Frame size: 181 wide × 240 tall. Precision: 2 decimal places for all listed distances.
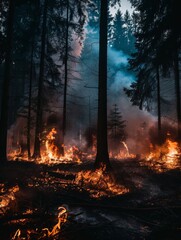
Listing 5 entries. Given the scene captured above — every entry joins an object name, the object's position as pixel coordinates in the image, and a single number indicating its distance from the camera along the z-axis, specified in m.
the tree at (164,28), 7.68
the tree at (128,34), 53.49
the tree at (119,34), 54.29
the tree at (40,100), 15.98
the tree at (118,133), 30.02
